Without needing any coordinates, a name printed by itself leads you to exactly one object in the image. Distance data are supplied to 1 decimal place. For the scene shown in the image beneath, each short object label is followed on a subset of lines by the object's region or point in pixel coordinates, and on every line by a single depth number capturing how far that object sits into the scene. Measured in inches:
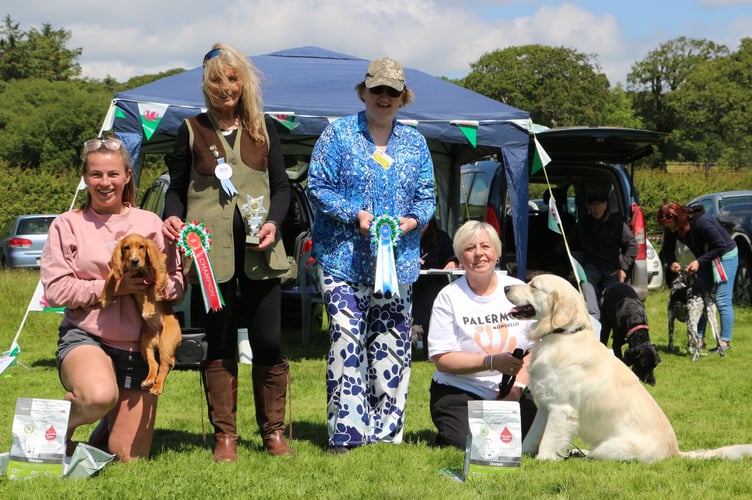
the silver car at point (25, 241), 613.0
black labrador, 247.3
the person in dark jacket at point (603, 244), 303.0
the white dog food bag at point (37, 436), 121.1
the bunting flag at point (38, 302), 253.4
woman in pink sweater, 131.0
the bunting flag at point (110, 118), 258.9
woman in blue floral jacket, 148.1
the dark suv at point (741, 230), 411.8
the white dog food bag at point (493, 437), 125.7
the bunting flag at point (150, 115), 263.0
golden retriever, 139.9
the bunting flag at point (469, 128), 283.1
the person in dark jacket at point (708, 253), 306.8
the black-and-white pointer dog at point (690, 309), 302.8
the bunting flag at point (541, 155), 281.4
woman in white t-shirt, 150.4
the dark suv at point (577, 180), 298.0
